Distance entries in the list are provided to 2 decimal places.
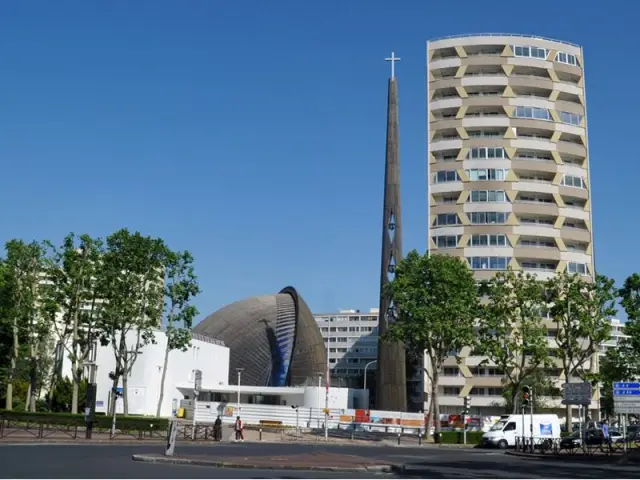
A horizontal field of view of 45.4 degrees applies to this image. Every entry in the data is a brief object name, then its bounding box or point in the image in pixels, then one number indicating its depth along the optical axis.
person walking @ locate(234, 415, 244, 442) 54.09
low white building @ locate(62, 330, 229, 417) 79.88
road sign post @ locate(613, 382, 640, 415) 39.03
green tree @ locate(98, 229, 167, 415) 64.88
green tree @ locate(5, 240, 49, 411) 68.49
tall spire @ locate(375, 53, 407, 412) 86.25
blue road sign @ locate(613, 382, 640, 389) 39.66
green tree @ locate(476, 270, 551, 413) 68.88
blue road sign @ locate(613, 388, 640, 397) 39.44
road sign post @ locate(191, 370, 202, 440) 42.99
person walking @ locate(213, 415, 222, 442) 52.34
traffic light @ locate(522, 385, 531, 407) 49.39
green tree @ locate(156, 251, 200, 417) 67.12
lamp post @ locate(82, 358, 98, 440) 45.84
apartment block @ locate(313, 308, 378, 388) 178.12
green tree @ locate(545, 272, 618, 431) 69.56
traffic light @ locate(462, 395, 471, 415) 66.46
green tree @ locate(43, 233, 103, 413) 67.88
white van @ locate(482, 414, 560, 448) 58.34
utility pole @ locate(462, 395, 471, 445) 65.94
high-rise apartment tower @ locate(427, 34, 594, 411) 99.56
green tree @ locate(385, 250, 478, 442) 67.88
